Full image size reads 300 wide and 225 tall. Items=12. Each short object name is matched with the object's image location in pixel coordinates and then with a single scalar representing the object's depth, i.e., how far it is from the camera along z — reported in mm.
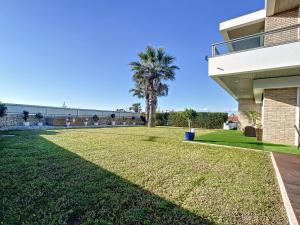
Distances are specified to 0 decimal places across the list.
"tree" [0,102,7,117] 15536
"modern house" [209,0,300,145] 7262
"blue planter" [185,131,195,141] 10789
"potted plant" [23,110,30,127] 19281
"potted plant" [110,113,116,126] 28922
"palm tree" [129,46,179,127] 23844
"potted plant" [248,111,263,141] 10633
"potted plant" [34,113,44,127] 20906
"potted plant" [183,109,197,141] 10815
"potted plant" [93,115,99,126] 27031
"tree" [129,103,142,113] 38906
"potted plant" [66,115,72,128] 22602
